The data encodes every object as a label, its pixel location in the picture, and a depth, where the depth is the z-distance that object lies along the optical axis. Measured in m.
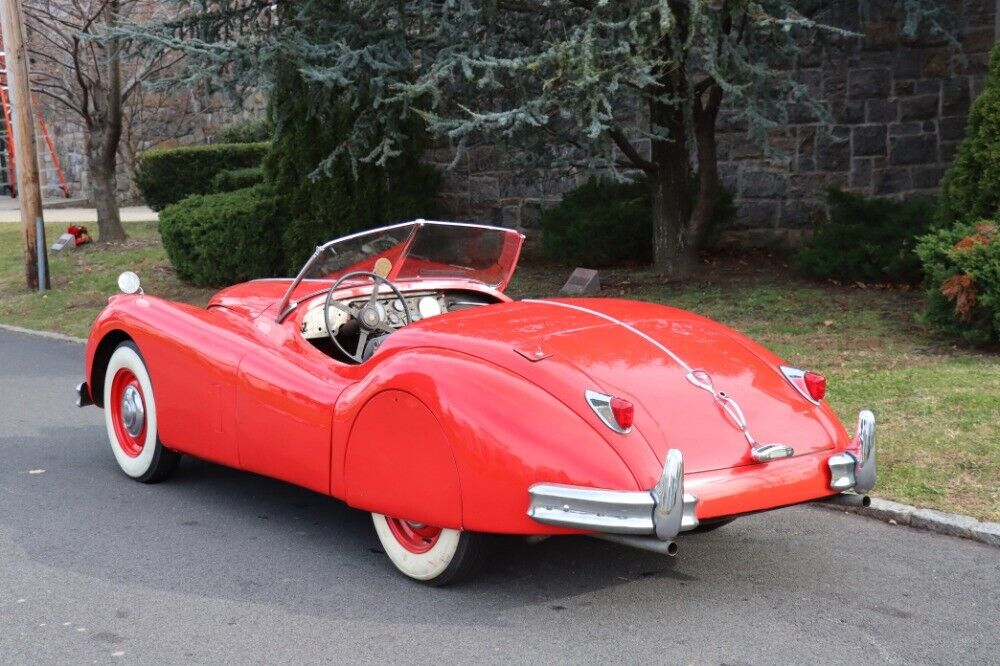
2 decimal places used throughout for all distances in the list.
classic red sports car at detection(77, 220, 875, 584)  3.94
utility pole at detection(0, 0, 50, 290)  14.14
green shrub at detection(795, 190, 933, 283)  10.80
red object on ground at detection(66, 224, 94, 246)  17.48
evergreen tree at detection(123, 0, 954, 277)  8.73
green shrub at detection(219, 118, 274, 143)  22.84
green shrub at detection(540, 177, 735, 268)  12.82
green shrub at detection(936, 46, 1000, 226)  8.80
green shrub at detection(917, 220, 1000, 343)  8.05
